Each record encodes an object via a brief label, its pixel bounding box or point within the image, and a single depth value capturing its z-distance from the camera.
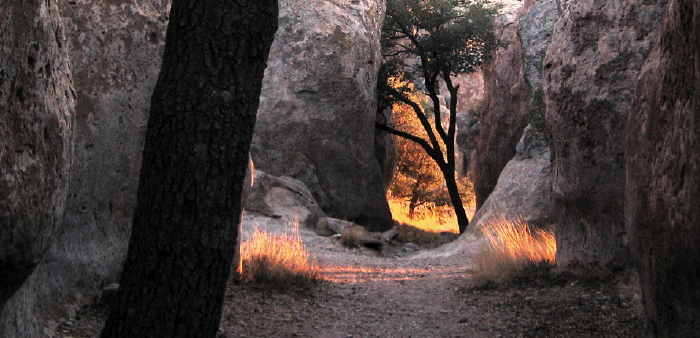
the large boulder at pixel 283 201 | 14.21
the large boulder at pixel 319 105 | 16.80
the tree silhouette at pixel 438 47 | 19.64
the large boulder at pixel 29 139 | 3.56
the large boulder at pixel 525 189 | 11.88
